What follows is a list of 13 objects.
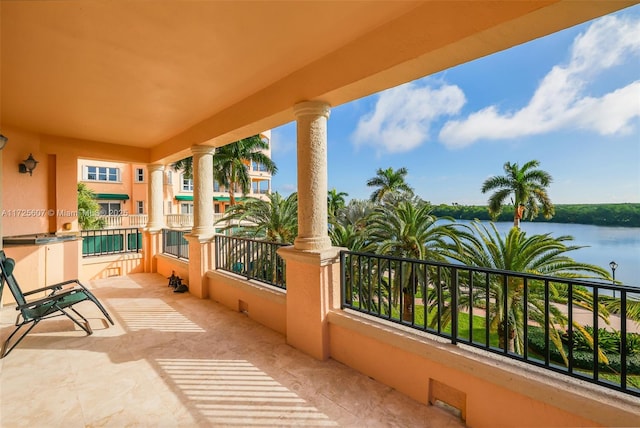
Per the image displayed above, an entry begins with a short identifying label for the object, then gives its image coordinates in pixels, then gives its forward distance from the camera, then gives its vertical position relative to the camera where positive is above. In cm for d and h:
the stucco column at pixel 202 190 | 466 +44
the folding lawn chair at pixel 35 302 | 300 -100
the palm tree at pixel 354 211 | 821 +9
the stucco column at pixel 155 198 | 638 +43
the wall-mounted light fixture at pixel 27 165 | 480 +92
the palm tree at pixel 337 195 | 2498 +186
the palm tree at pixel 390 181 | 2586 +314
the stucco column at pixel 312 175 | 286 +43
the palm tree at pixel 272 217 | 725 -5
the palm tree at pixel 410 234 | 546 -43
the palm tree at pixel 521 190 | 1736 +148
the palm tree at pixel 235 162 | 1538 +302
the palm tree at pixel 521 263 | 423 -83
